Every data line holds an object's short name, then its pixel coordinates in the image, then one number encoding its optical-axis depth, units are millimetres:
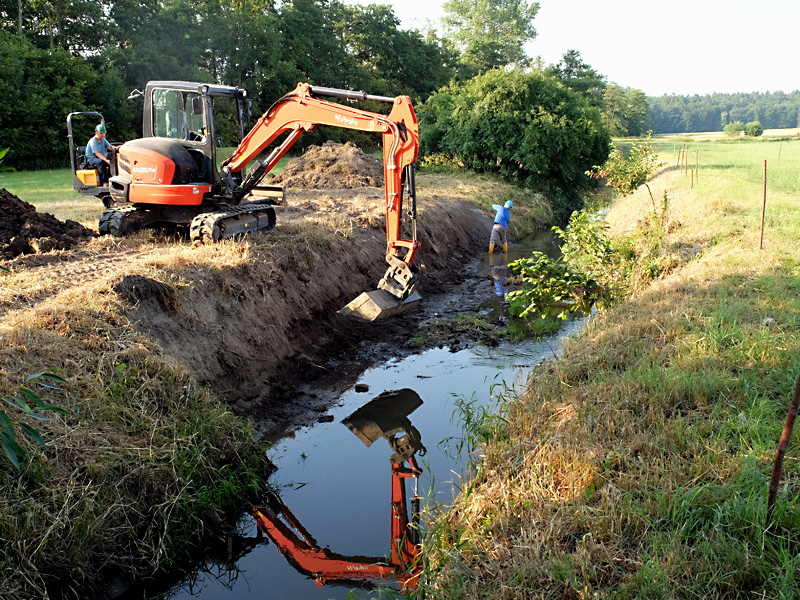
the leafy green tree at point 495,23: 65750
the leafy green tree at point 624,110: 75406
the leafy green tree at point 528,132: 27484
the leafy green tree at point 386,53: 46625
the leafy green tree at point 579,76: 59062
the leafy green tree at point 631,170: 22609
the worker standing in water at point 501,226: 17578
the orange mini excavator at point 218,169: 9352
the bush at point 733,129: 81000
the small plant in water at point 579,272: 8953
